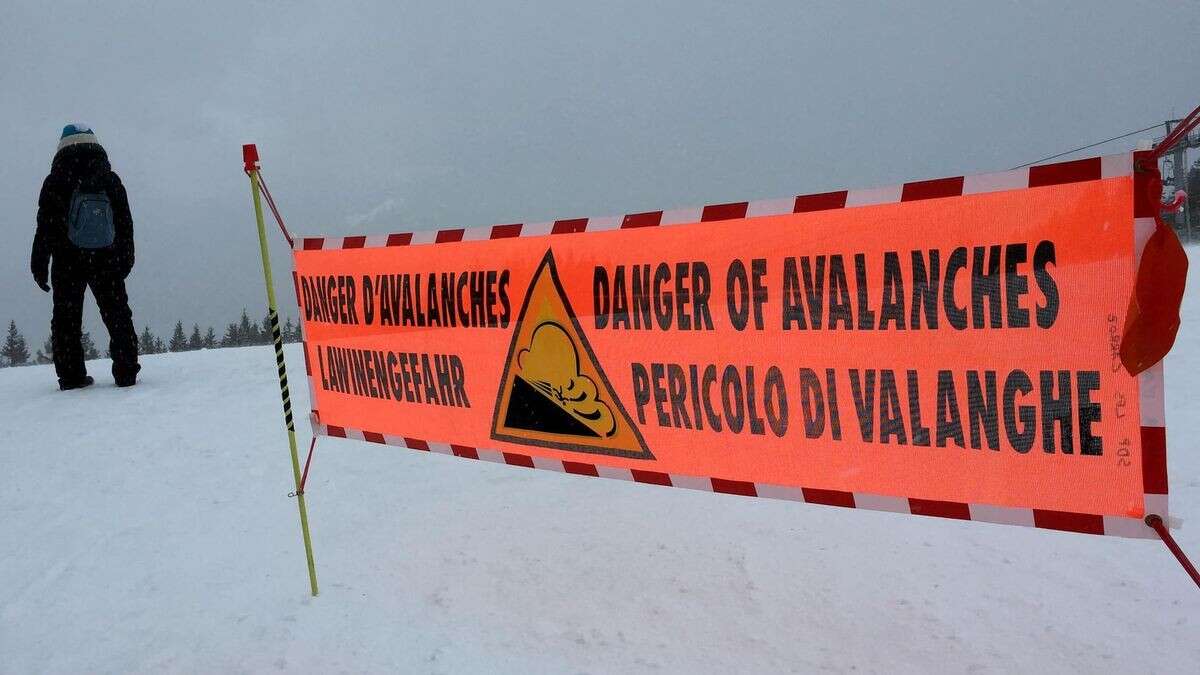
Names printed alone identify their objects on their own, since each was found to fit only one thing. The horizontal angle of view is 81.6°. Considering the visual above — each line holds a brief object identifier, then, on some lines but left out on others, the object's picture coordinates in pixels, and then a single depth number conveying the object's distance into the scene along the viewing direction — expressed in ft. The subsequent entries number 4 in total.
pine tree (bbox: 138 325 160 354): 199.11
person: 26.89
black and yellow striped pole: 14.16
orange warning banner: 9.17
